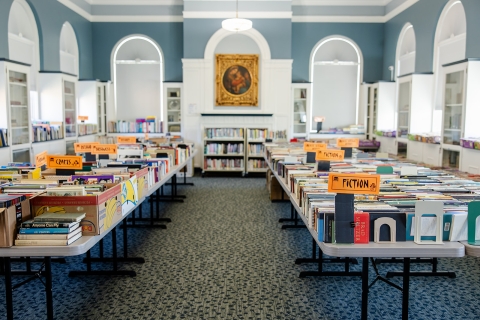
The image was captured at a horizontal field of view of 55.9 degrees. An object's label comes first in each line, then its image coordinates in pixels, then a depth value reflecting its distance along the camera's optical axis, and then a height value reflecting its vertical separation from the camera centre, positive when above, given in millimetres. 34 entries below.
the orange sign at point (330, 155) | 5844 -410
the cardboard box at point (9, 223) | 2887 -655
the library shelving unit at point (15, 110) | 6953 +185
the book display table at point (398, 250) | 2850 -795
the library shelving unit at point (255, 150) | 11352 -675
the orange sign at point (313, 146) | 6521 -332
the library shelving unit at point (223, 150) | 11328 -678
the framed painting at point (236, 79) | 11617 +1118
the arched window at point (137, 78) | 12648 +1254
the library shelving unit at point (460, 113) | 6871 +177
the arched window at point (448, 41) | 8250 +1571
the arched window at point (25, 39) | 8680 +1630
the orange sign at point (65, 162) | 4602 -406
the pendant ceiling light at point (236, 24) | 9118 +2012
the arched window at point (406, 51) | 10658 +1779
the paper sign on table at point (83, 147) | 6012 -329
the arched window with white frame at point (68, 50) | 10961 +1806
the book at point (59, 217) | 3011 -642
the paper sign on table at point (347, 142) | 7743 -316
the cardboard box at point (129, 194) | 4000 -666
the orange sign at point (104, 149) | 6133 -361
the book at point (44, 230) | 2982 -714
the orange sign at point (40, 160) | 5203 -437
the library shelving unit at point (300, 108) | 12023 +412
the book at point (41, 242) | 2961 -786
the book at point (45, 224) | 2982 -674
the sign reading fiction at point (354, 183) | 3059 -406
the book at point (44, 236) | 2977 -749
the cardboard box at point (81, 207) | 3188 -597
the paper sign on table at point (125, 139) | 7669 -281
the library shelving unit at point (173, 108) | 12148 +399
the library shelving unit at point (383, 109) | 11273 +383
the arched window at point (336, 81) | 12656 +1196
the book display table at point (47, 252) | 2912 -840
